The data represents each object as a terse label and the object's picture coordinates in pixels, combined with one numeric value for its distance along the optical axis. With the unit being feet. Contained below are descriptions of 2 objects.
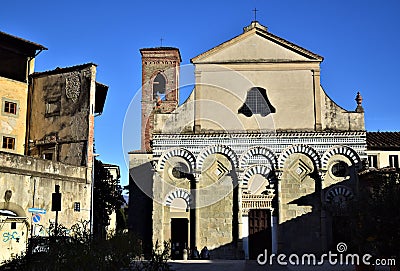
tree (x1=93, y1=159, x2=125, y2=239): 90.38
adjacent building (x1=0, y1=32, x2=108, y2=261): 64.54
